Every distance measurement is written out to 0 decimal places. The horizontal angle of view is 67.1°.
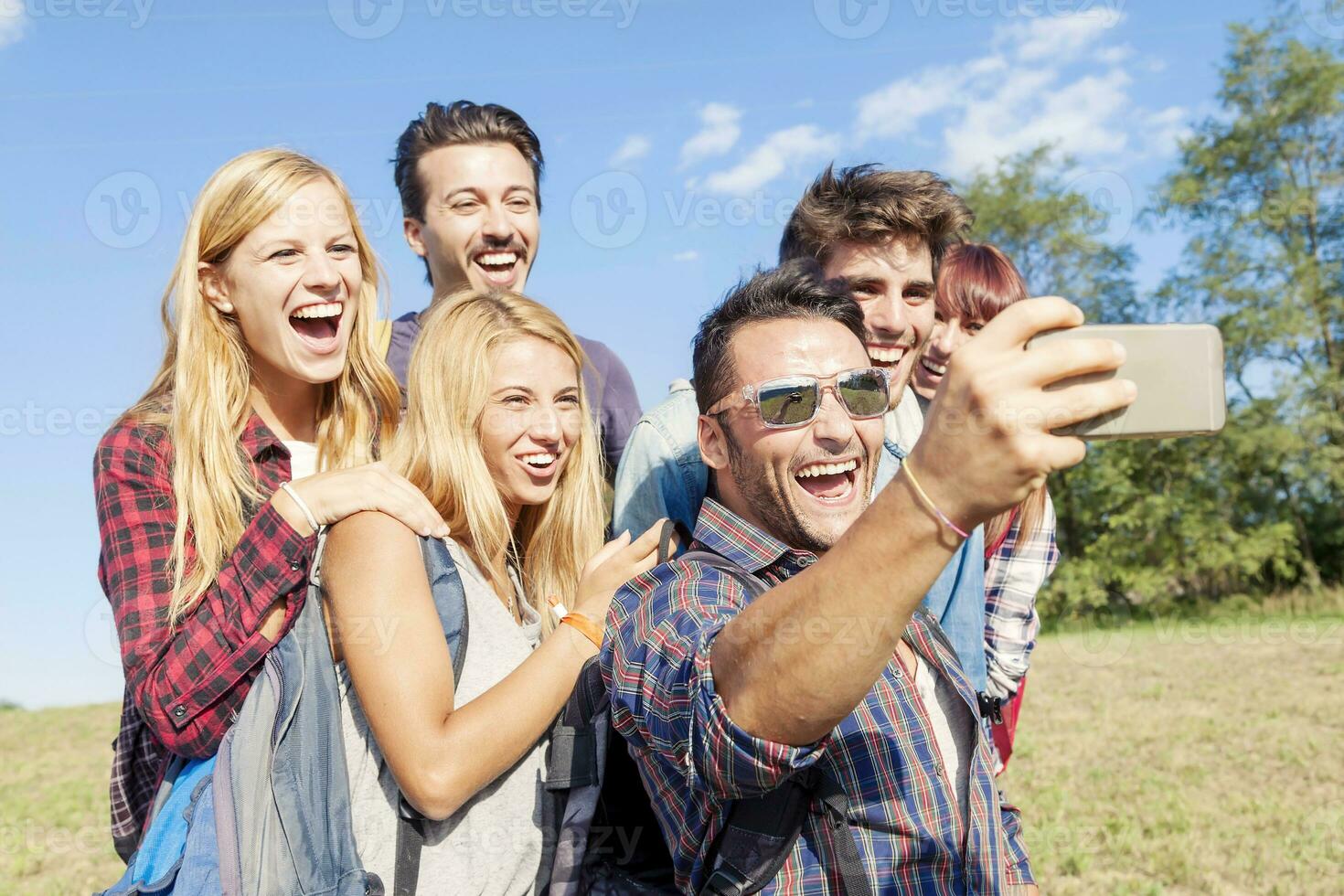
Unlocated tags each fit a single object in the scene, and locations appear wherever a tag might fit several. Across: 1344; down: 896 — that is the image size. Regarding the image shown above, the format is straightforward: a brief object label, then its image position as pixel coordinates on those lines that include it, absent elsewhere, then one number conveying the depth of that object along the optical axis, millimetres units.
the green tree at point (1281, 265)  23391
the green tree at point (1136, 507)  24234
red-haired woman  3641
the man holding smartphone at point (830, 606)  1248
